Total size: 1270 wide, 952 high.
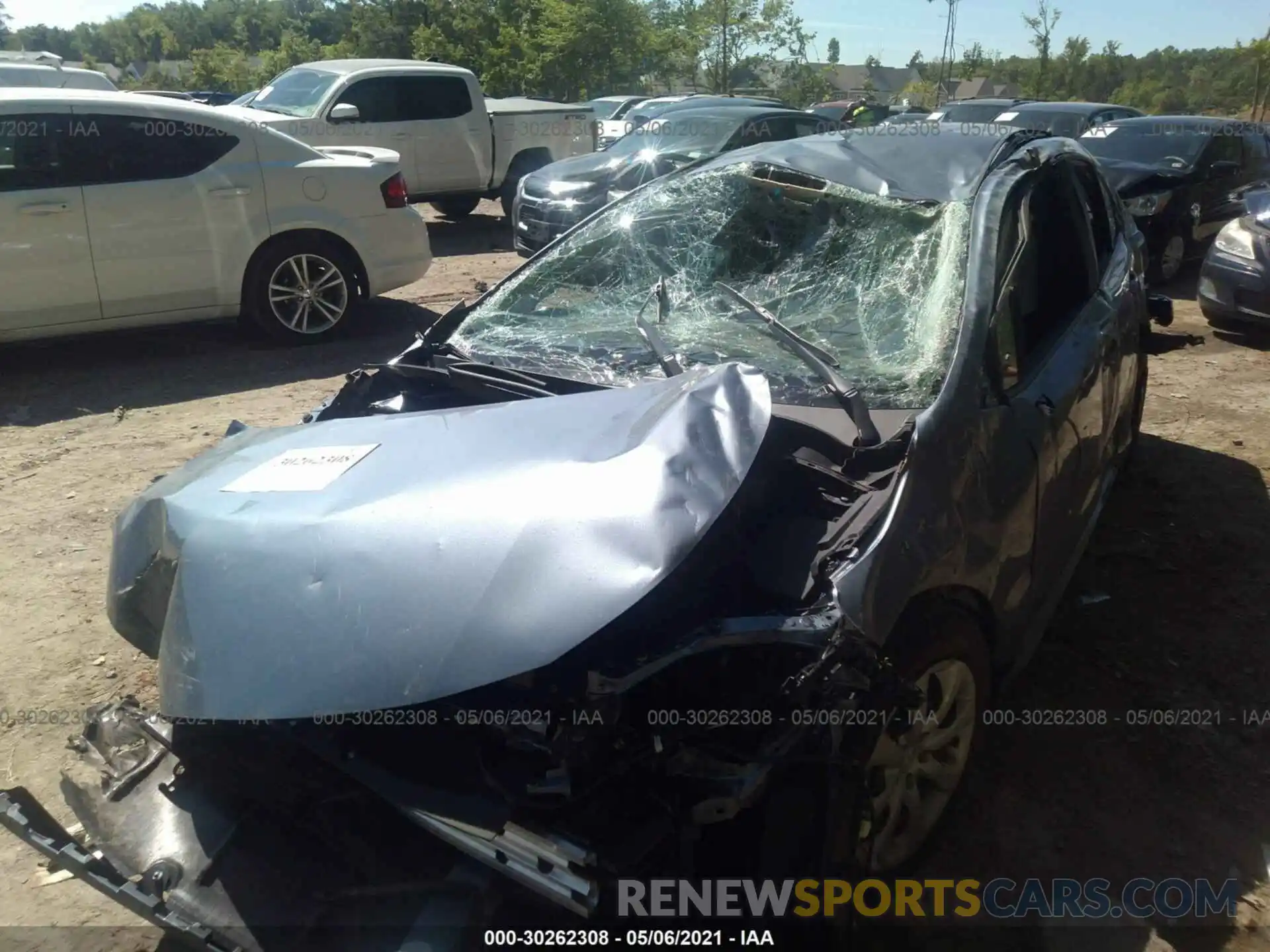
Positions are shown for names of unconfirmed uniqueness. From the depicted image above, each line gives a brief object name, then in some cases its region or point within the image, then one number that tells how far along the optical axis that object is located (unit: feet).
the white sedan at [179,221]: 20.29
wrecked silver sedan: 6.15
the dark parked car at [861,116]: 39.50
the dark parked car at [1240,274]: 23.95
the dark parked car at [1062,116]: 37.88
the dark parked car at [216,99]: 61.00
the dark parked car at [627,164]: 30.40
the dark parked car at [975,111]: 42.24
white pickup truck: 36.60
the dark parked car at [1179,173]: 30.81
